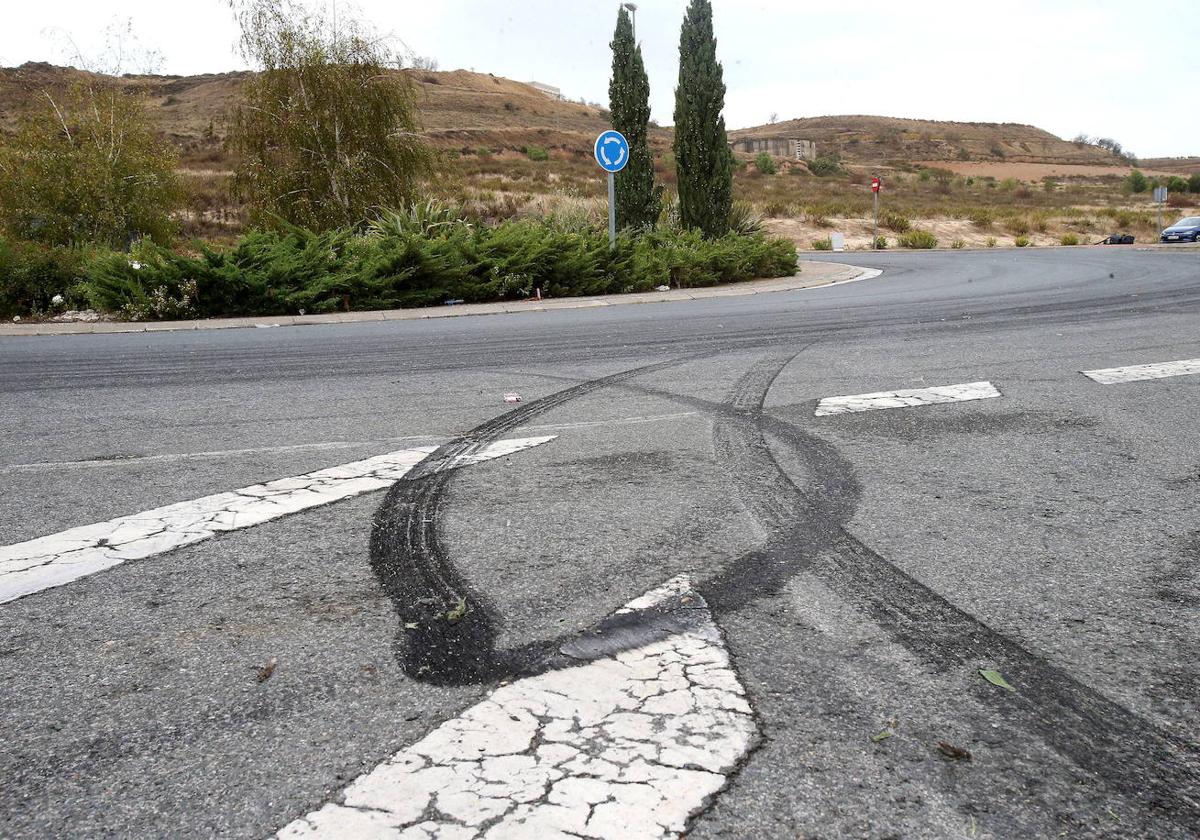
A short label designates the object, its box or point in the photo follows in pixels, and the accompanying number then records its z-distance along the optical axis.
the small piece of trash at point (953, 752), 2.24
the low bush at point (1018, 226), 49.07
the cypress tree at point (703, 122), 23.00
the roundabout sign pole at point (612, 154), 17.86
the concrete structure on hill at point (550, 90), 150.62
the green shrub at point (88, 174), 22.52
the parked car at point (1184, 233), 39.16
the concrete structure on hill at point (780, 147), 124.28
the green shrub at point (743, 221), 24.14
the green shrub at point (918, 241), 41.88
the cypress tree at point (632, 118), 22.39
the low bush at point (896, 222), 47.50
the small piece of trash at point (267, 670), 2.65
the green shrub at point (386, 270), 14.09
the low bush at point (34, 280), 14.64
